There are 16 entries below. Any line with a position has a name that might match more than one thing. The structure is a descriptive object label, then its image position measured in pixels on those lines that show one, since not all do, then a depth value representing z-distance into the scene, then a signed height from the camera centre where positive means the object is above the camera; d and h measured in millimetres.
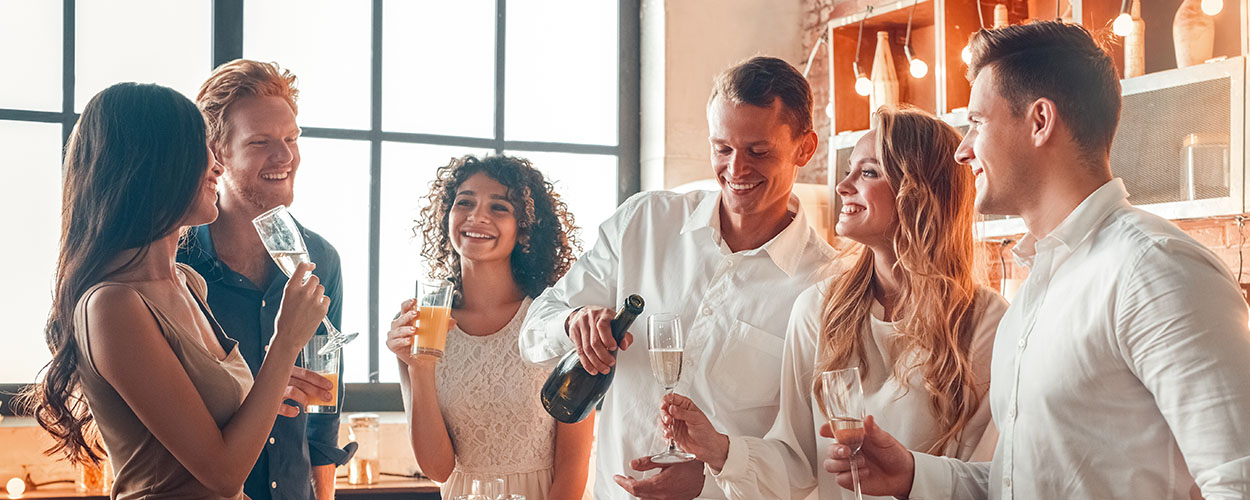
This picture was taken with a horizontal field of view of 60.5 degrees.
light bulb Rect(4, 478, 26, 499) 3848 -852
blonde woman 1897 -142
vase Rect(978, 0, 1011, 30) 4164 +934
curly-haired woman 2672 -243
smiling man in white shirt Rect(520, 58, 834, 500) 2252 -56
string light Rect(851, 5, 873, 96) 4499 +710
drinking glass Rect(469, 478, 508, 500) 1856 -411
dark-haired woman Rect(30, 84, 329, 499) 1690 -117
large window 4402 +718
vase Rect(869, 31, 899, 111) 4512 +749
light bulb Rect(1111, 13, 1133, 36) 3494 +754
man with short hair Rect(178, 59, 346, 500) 2527 +44
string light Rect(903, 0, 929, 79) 4289 +748
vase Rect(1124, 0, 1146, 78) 3627 +708
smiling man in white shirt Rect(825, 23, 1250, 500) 1304 -94
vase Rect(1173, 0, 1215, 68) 3447 +714
